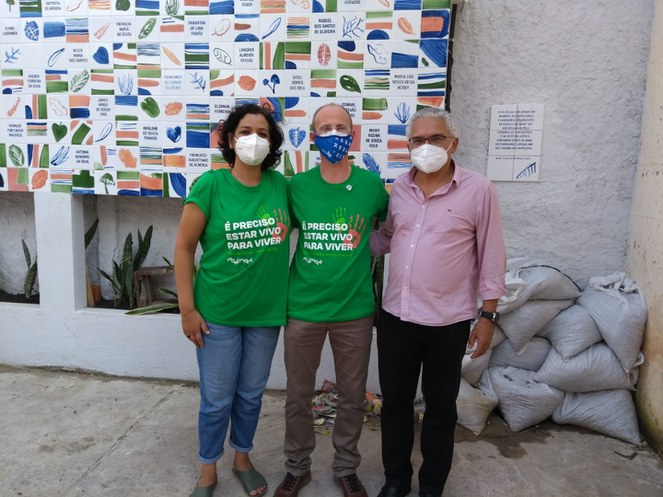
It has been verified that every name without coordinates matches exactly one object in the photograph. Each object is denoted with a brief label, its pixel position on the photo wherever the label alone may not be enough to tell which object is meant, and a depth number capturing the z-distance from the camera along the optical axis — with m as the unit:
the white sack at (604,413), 3.16
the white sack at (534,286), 3.22
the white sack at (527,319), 3.30
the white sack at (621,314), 3.14
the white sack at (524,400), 3.25
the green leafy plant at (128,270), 4.10
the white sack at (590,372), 3.19
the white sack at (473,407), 3.24
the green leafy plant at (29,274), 4.27
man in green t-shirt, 2.35
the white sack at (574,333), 3.23
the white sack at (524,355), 3.41
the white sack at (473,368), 3.28
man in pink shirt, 2.26
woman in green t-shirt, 2.30
